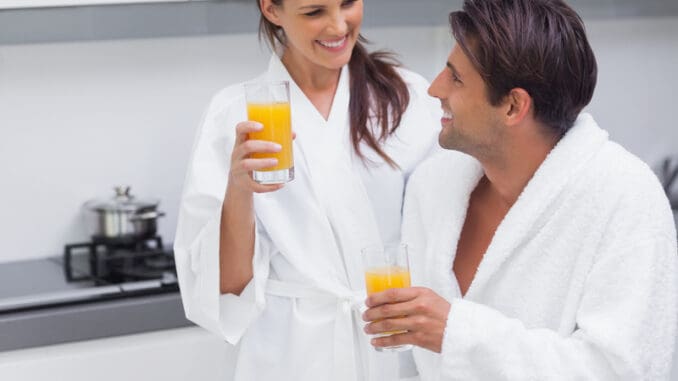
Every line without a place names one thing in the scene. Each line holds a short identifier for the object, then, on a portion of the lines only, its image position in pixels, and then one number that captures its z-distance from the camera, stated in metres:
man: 1.86
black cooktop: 2.79
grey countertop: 2.70
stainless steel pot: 3.10
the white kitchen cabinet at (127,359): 2.71
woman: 2.23
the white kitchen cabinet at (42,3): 2.83
